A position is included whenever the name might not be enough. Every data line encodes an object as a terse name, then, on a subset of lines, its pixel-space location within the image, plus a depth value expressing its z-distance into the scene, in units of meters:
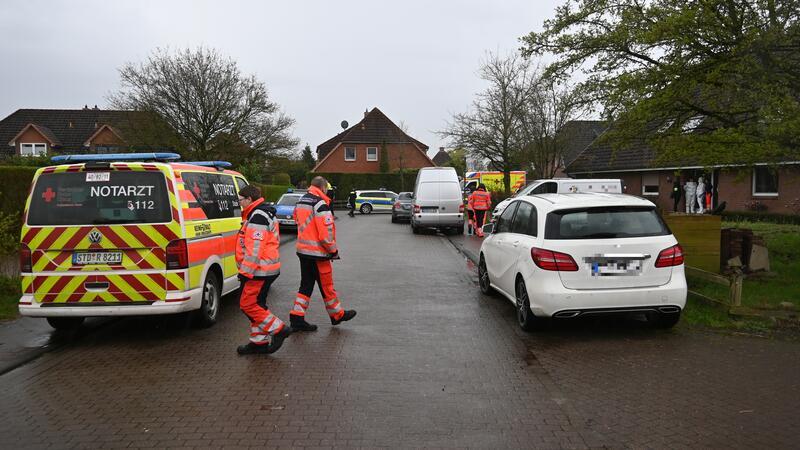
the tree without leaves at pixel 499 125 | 30.61
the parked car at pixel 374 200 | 38.34
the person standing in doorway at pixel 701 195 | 26.33
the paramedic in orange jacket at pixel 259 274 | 6.00
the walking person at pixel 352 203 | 35.03
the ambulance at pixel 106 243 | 6.31
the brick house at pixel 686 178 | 19.31
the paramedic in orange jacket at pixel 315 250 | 6.79
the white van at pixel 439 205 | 20.58
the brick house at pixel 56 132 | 52.50
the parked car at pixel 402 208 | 27.69
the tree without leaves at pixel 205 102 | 32.84
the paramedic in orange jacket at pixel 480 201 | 18.97
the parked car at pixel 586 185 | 15.48
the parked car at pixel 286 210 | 21.58
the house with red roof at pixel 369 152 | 60.22
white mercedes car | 6.36
